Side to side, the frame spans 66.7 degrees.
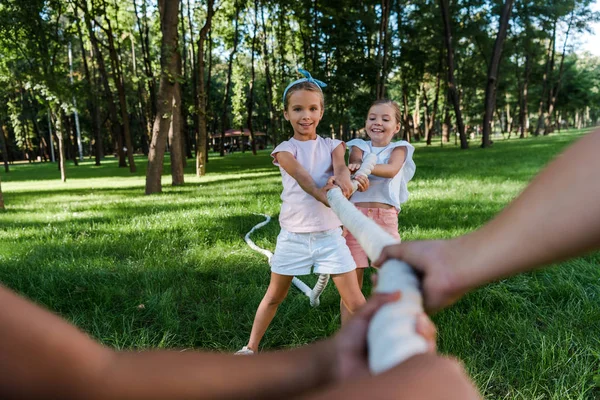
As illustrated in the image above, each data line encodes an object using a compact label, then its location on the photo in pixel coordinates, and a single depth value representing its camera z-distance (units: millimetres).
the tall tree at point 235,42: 19233
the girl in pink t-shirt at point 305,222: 2846
